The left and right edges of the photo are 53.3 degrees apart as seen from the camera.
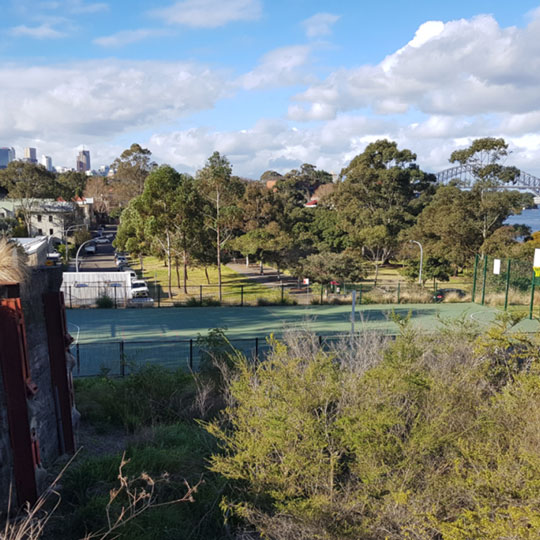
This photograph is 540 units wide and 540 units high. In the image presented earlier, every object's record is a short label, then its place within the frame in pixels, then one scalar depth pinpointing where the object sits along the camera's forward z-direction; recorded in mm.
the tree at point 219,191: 35719
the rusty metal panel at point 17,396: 7914
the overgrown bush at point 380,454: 6984
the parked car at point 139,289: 34750
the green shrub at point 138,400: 12961
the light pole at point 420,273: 39841
